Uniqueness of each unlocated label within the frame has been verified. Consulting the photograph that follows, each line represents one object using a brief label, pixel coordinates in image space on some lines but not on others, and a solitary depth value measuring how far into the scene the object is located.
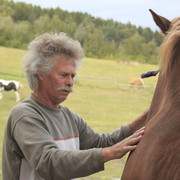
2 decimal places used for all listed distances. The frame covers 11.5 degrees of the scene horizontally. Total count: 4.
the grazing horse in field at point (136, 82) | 25.61
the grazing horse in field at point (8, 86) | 16.30
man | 2.94
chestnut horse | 2.71
